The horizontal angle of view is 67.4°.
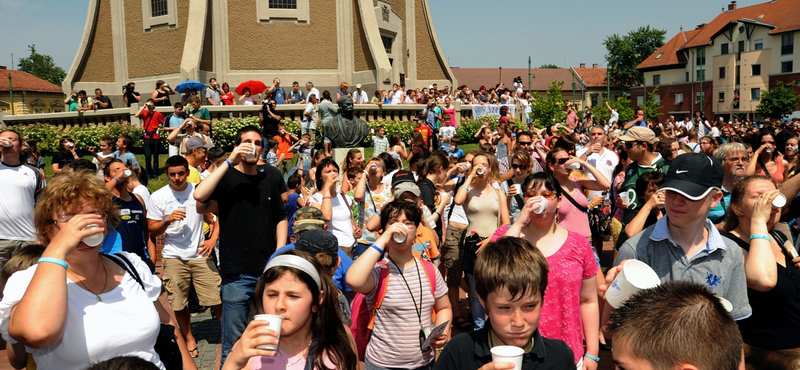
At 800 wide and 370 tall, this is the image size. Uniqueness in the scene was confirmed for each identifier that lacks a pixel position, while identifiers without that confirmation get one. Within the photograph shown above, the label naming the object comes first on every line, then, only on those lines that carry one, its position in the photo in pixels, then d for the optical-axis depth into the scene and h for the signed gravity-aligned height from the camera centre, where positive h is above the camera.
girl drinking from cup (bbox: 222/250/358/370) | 3.07 -0.91
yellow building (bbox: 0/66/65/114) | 74.88 +6.71
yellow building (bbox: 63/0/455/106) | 28.12 +4.76
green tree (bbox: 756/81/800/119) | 61.59 +2.97
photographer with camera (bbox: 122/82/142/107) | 21.55 +1.76
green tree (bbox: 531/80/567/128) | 25.48 +1.13
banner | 27.72 +1.23
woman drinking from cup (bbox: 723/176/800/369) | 3.54 -0.93
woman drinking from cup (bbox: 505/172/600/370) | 3.84 -0.93
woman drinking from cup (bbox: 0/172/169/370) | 2.62 -0.72
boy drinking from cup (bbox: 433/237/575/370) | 2.88 -0.88
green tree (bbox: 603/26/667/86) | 100.31 +14.16
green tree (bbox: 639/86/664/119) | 49.95 +2.01
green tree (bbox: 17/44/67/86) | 121.00 +15.93
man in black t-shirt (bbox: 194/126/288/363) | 5.26 -0.74
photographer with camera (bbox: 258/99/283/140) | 17.22 +0.61
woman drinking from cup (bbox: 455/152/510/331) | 7.01 -0.76
